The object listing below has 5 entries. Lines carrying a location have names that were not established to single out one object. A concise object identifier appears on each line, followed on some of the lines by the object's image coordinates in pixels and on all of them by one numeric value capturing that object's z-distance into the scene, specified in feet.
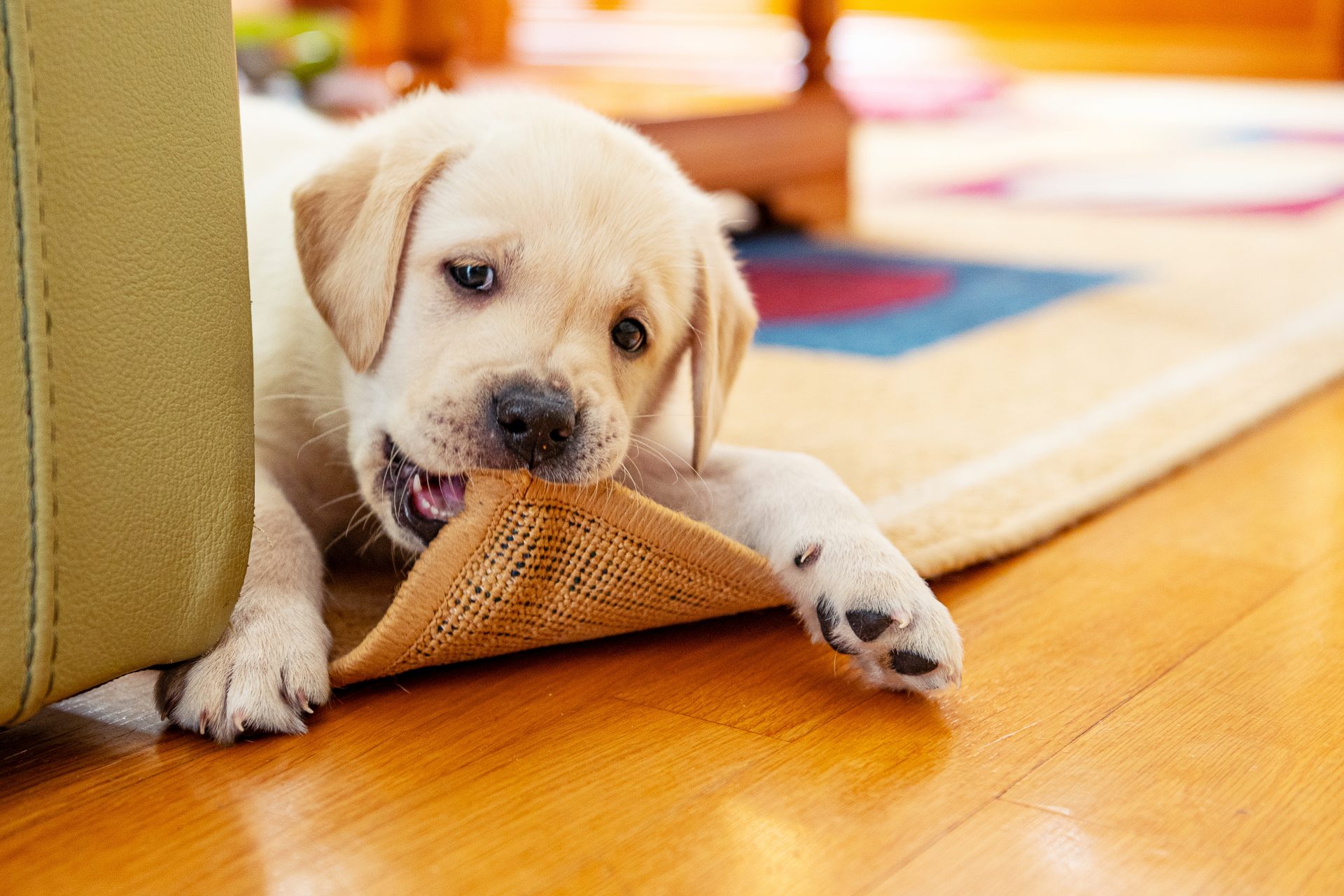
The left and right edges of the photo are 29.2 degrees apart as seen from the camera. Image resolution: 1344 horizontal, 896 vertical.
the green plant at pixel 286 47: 5.91
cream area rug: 2.21
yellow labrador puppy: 2.19
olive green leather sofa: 1.92
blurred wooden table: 4.46
